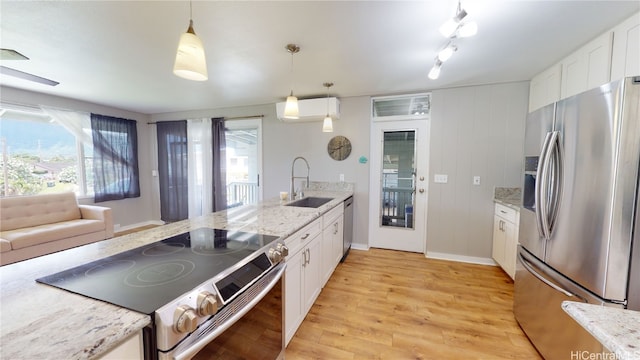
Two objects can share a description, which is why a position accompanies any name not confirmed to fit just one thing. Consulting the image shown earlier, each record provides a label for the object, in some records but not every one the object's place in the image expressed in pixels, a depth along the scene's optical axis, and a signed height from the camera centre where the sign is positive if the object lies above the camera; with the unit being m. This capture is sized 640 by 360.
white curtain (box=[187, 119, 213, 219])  4.57 +0.01
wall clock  3.72 +0.32
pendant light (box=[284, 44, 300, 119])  2.15 +0.58
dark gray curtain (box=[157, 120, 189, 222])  4.77 -0.05
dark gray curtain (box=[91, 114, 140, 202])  4.23 +0.14
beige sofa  2.65 -0.80
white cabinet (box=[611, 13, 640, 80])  1.61 +0.88
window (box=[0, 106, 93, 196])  3.38 +0.16
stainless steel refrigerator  1.18 -0.25
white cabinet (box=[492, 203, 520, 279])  2.54 -0.79
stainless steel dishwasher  3.23 -0.84
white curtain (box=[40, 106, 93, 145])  3.76 +0.75
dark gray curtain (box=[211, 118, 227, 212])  4.44 +0.04
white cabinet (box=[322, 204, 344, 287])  2.39 -0.81
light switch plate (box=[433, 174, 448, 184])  3.32 -0.13
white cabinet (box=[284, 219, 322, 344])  1.63 -0.84
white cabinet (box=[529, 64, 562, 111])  2.41 +0.93
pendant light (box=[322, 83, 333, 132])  2.84 +0.52
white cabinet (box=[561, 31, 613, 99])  1.83 +0.90
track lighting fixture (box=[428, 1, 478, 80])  1.43 +0.91
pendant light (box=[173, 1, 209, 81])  1.15 +0.55
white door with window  3.48 -0.23
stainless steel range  0.76 -0.45
